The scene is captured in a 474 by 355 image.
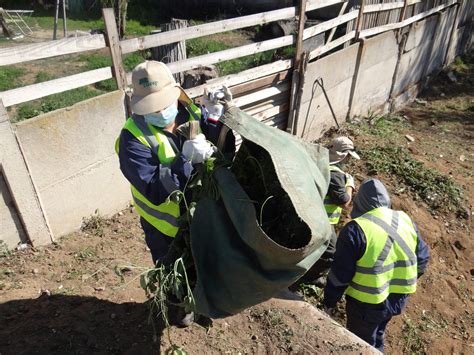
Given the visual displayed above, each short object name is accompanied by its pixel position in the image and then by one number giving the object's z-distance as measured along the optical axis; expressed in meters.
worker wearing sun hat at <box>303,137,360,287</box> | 3.68
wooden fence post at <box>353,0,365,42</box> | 6.96
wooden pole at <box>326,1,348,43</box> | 6.69
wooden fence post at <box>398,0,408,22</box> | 8.12
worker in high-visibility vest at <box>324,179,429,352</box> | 2.96
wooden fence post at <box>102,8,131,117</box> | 4.02
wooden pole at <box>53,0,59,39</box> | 11.15
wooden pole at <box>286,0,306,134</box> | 5.77
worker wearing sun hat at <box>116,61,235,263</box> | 2.39
